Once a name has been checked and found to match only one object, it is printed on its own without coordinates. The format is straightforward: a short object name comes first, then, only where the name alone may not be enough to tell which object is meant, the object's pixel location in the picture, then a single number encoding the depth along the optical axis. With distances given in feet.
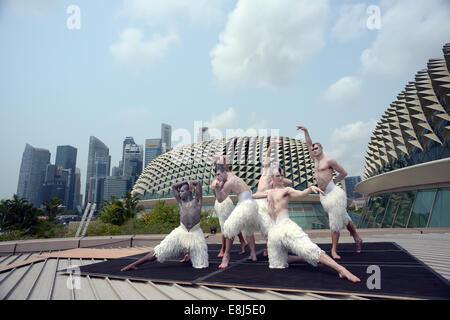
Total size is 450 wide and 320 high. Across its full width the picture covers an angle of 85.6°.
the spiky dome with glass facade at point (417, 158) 43.82
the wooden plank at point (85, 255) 19.95
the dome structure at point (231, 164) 131.23
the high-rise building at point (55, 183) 335.88
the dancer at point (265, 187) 18.04
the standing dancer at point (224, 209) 18.90
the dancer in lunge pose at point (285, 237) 11.84
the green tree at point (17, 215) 88.33
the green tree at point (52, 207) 115.44
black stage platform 9.00
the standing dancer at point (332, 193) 17.43
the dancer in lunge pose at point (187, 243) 14.84
